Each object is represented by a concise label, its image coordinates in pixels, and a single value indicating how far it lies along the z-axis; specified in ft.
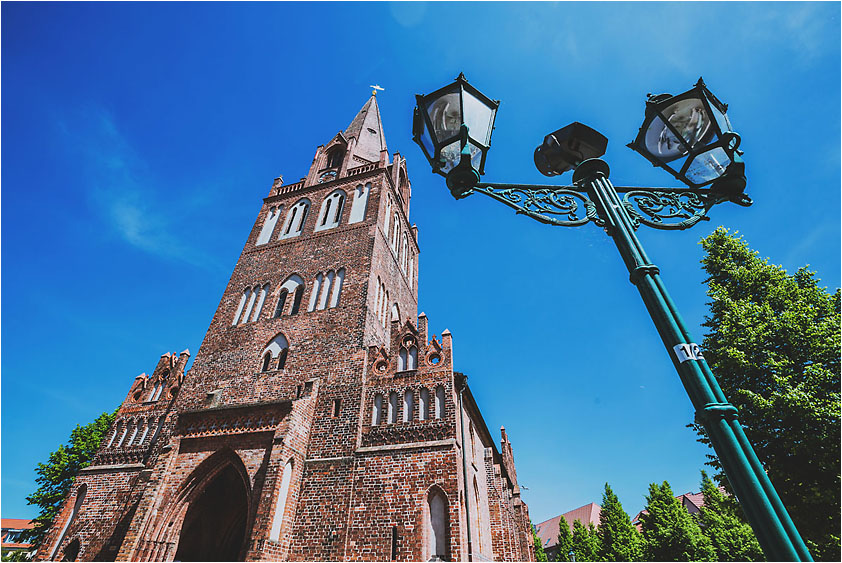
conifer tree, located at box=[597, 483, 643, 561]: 95.55
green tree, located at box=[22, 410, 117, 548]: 77.00
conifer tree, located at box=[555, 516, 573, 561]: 130.72
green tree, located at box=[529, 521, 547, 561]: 136.87
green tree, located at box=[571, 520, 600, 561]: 113.09
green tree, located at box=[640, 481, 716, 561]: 81.71
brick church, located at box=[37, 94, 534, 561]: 34.78
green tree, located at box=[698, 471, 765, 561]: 85.51
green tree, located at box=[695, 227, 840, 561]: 31.40
